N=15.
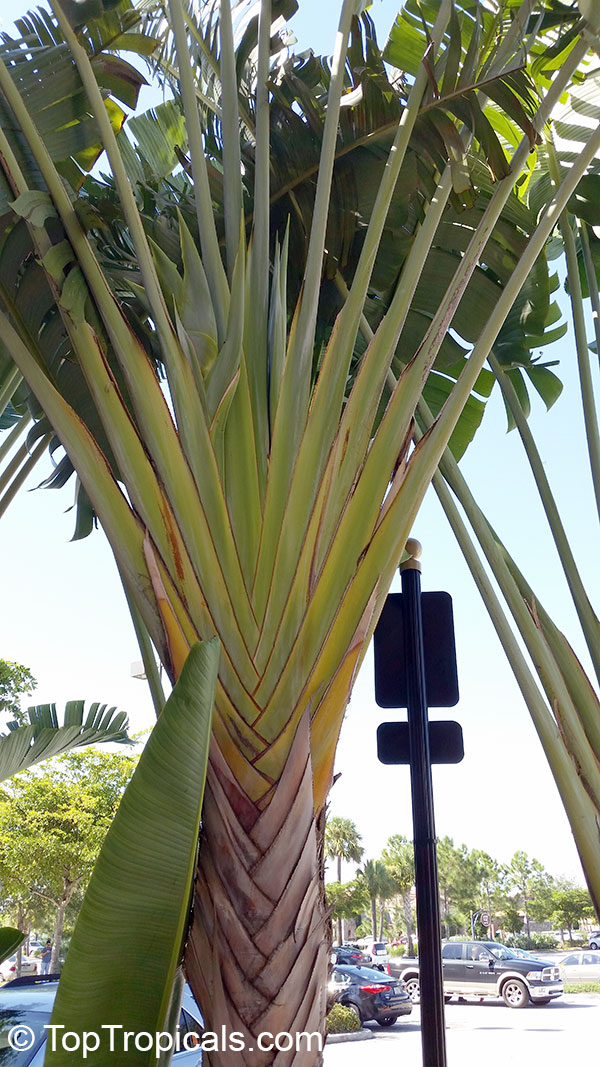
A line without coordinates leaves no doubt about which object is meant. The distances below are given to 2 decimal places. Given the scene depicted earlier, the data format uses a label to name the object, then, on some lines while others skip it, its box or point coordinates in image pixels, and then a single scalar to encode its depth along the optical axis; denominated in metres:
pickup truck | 16.88
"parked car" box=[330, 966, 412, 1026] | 14.01
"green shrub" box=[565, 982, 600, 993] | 21.03
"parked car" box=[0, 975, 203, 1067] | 3.57
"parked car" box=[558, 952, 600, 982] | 25.95
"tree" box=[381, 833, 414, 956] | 45.08
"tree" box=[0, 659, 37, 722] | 10.28
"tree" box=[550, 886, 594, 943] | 41.06
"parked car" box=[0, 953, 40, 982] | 22.23
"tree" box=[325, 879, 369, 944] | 39.47
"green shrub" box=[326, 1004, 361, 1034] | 13.22
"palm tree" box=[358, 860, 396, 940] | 50.38
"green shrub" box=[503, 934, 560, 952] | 40.34
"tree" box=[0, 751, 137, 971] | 14.56
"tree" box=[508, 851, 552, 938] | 45.34
